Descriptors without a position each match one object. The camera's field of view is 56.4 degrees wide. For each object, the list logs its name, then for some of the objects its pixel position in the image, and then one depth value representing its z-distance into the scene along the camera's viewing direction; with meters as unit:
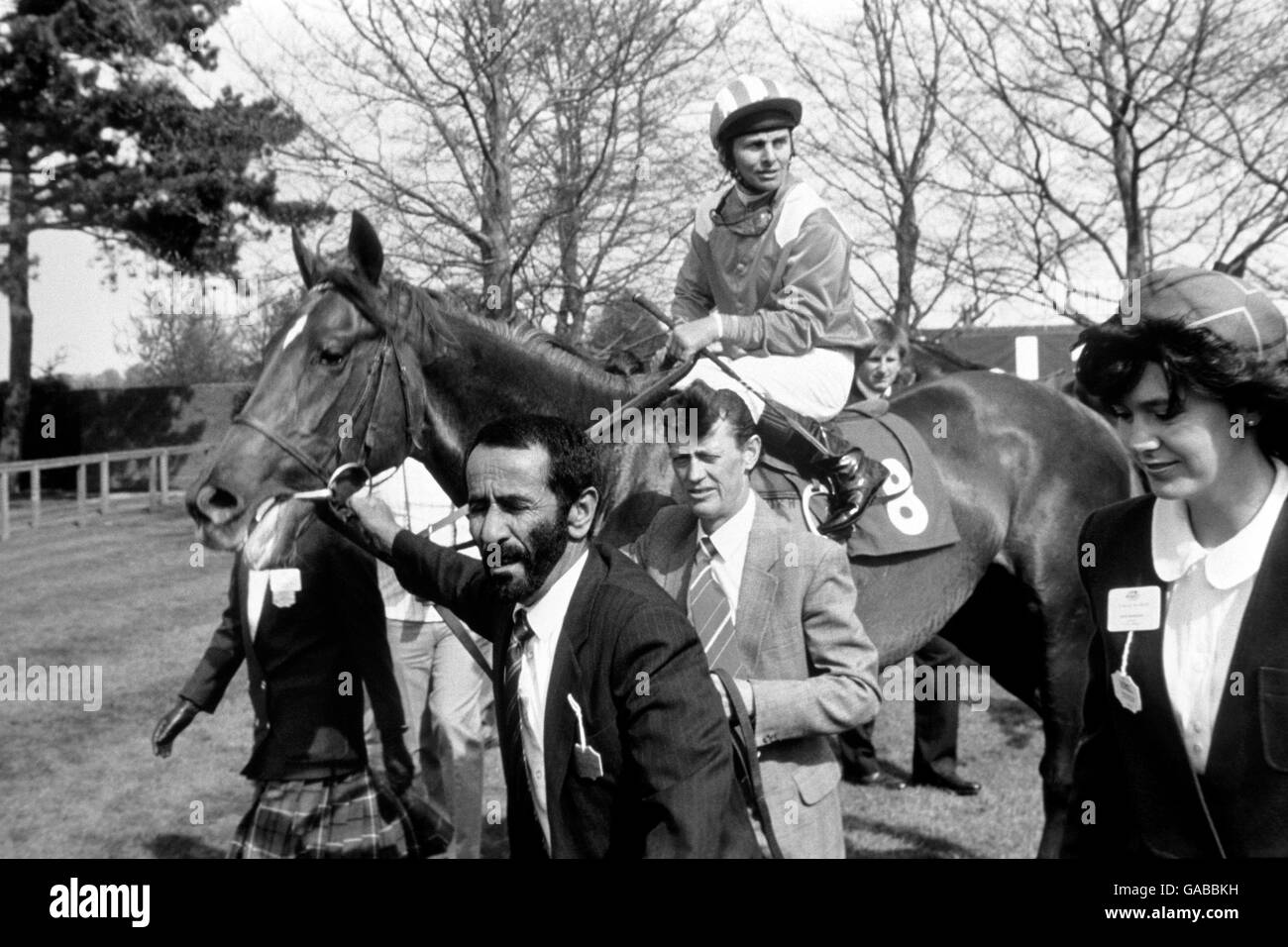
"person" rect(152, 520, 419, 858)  3.73
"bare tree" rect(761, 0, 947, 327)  8.84
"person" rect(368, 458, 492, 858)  4.75
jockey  3.69
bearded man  1.92
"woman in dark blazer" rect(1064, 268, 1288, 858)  1.94
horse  3.41
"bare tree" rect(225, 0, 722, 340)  8.12
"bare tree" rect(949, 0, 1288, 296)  6.93
